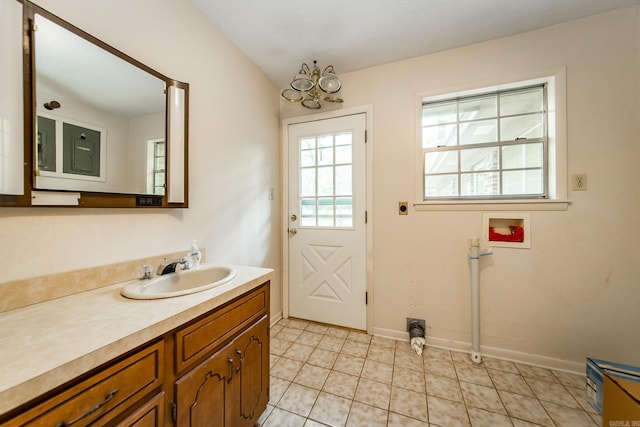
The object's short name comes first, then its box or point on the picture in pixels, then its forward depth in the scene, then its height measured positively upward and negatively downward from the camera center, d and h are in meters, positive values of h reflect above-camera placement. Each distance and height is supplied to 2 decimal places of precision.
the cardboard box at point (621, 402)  0.95 -0.85
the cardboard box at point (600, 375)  1.24 -0.90
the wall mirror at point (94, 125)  0.82 +0.40
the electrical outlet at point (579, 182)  1.56 +0.22
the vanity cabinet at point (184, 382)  0.51 -0.52
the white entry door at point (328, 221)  2.12 -0.08
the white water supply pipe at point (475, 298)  1.71 -0.65
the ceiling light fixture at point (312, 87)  1.77 +1.04
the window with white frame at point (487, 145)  1.77 +0.56
